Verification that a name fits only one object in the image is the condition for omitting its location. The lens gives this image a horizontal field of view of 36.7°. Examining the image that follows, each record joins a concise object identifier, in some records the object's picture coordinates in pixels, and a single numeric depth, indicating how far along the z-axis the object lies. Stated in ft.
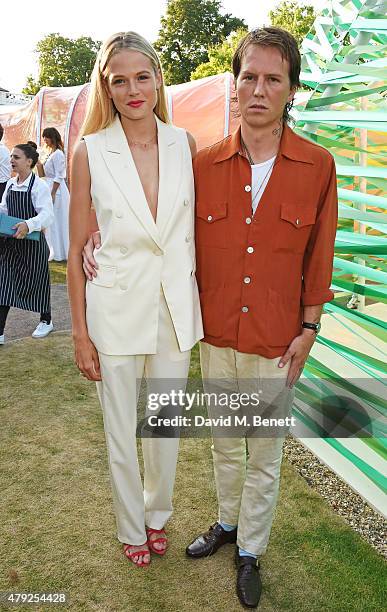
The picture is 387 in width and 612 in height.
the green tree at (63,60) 179.42
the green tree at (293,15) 109.06
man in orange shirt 7.32
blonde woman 7.47
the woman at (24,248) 18.43
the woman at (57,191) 30.04
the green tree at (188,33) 143.23
